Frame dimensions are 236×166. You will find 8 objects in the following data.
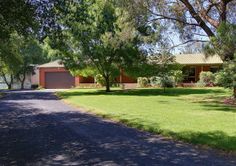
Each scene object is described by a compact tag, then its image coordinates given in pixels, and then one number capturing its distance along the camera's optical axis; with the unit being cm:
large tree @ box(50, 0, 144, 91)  2200
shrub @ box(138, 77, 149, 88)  2996
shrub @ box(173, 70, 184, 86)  2794
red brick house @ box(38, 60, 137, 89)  3598
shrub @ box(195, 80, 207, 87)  2854
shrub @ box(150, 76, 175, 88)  2571
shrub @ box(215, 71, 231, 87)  1505
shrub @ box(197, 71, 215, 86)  2815
